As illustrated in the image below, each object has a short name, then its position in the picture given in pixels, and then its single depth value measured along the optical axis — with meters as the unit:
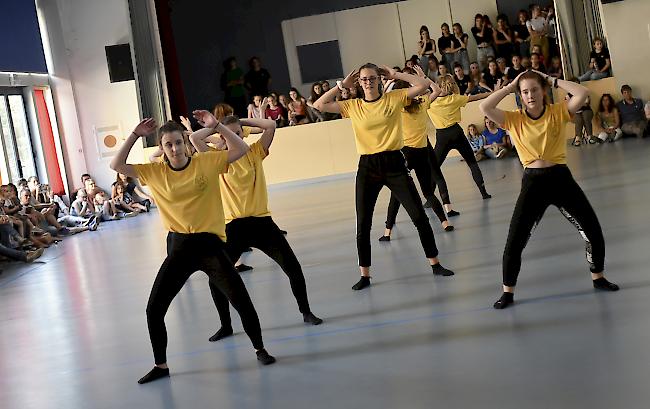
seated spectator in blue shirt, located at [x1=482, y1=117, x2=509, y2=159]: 16.06
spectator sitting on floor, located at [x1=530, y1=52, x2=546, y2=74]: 16.16
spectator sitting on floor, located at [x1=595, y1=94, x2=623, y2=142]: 15.48
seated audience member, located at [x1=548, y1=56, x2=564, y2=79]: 16.78
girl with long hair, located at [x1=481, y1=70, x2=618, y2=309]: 5.21
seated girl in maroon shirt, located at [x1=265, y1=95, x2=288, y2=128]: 17.48
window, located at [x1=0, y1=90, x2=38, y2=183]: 16.00
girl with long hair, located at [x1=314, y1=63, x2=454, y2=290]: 6.46
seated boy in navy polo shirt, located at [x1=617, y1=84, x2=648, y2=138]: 15.35
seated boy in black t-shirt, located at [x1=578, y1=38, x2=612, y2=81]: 16.22
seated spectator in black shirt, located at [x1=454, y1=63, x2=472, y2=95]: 16.82
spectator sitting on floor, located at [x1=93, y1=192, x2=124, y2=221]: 16.55
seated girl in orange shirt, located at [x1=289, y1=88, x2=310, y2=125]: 17.48
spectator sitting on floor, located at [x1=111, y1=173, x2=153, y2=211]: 17.31
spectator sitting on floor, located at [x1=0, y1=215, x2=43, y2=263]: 11.58
